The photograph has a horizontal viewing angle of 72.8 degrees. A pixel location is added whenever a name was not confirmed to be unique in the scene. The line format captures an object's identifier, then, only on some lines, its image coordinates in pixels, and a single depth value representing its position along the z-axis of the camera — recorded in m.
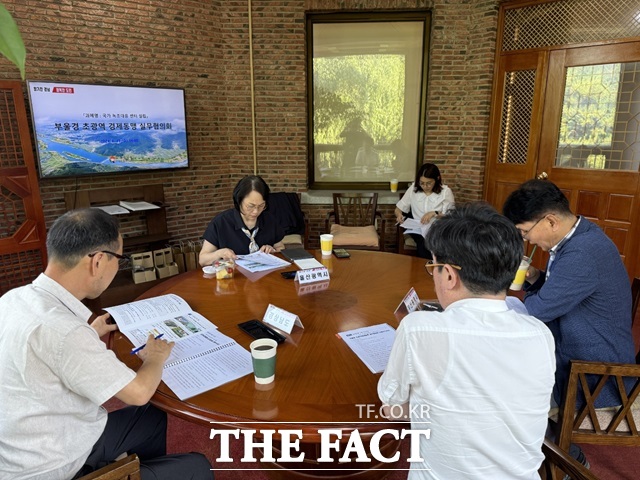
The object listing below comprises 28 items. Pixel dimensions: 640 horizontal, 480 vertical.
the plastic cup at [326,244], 2.55
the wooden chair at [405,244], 4.50
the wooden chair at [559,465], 1.02
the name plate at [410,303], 1.74
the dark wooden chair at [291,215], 4.50
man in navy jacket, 1.51
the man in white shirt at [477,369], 0.94
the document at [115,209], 3.85
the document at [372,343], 1.39
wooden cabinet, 3.89
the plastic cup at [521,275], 1.89
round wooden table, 1.16
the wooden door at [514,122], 4.21
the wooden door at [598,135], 3.76
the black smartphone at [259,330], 1.54
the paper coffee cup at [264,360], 1.25
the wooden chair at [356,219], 4.34
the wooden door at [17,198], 3.43
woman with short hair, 2.57
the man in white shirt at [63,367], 1.06
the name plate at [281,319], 1.57
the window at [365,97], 4.75
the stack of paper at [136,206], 4.00
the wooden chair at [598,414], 1.27
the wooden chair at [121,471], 0.95
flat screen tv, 3.64
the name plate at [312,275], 2.10
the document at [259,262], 2.33
